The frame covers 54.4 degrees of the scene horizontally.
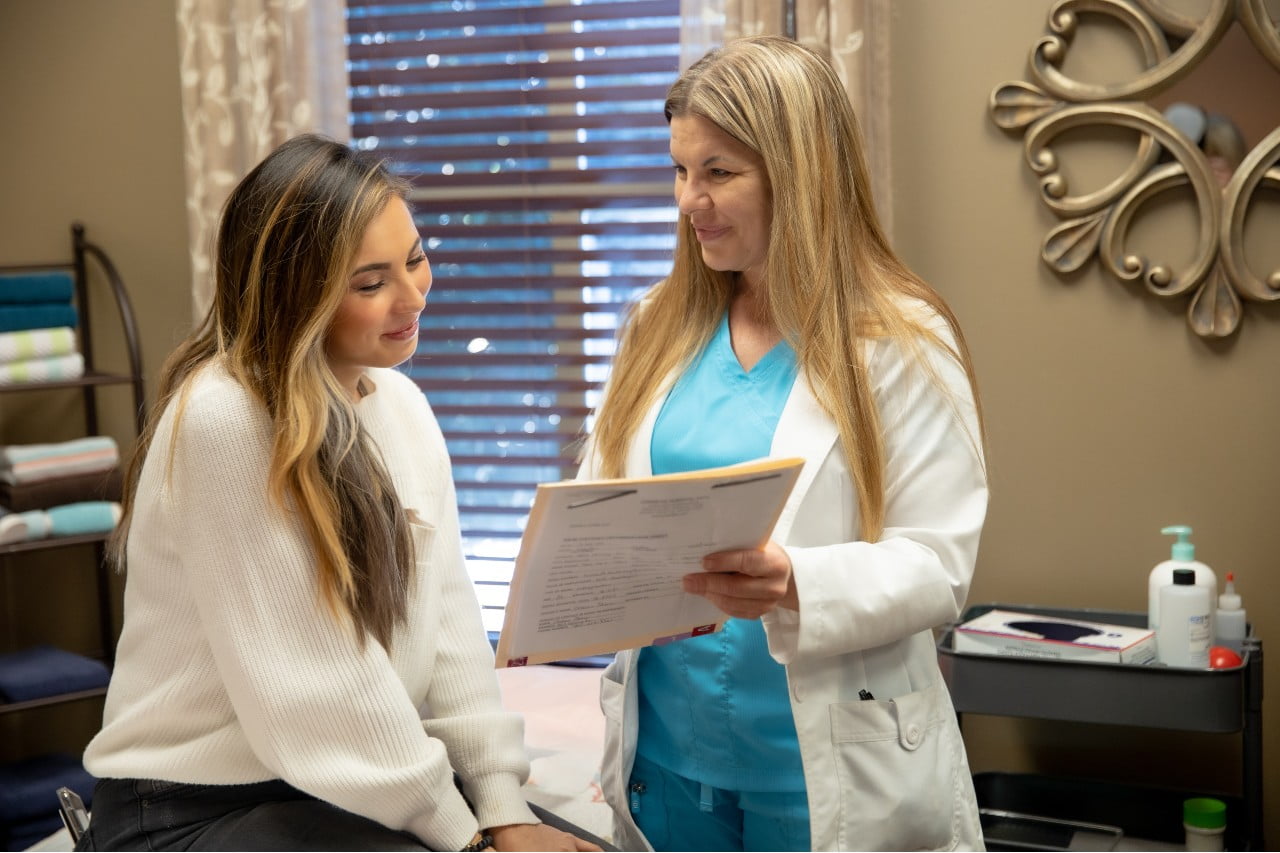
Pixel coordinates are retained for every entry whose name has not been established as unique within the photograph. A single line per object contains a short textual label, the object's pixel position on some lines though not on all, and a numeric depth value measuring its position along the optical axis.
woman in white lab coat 1.47
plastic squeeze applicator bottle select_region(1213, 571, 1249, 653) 2.28
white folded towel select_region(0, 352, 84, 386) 2.86
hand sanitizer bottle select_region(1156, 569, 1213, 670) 2.16
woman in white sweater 1.36
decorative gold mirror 2.35
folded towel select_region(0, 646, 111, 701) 2.81
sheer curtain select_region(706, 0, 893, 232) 2.46
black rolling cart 2.12
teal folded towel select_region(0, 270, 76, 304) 2.85
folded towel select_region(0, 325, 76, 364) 2.86
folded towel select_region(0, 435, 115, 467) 2.88
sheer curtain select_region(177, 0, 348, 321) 2.87
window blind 2.91
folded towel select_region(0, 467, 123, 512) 2.88
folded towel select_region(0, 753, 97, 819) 2.77
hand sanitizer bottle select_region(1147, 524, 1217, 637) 2.21
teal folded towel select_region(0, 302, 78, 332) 2.87
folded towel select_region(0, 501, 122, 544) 2.84
